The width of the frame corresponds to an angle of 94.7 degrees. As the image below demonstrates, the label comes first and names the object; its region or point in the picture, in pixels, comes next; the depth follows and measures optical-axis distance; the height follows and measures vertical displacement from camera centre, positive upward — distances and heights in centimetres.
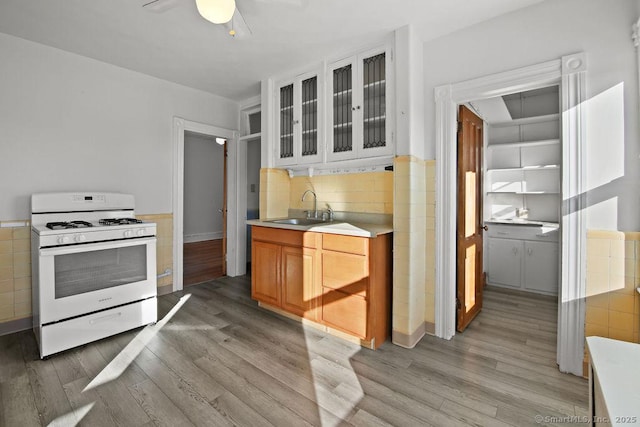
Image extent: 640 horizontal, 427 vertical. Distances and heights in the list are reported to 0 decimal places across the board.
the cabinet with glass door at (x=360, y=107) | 265 +98
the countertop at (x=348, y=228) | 238 -16
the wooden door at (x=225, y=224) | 450 -23
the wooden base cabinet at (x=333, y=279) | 239 -63
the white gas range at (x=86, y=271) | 224 -52
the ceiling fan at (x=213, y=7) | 150 +104
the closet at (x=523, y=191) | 377 +27
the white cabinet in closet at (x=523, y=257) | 370 -62
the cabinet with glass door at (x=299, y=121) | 315 +100
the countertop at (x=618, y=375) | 62 -42
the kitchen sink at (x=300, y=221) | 344 -13
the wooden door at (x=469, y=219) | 269 -9
